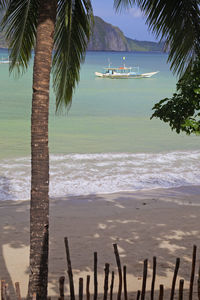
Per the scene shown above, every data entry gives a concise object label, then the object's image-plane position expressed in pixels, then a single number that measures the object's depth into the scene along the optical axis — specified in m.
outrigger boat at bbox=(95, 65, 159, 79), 64.88
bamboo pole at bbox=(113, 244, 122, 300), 5.32
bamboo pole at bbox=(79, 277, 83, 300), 4.69
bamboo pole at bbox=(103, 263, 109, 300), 4.91
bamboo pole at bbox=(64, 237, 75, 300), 5.01
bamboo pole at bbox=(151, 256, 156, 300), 5.33
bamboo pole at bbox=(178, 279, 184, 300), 4.73
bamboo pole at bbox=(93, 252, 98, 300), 5.28
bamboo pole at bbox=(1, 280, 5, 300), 4.55
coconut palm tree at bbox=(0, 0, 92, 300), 5.03
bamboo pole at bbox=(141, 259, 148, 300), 5.07
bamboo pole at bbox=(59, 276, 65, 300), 4.62
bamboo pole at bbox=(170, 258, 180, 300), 5.20
